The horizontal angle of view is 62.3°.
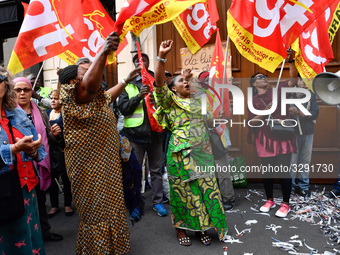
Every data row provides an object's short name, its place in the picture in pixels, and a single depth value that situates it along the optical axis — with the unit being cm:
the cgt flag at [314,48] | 354
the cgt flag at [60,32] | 314
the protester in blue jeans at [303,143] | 436
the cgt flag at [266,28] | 319
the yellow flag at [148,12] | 244
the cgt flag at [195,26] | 399
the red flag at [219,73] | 359
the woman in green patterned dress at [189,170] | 289
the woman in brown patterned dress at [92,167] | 227
